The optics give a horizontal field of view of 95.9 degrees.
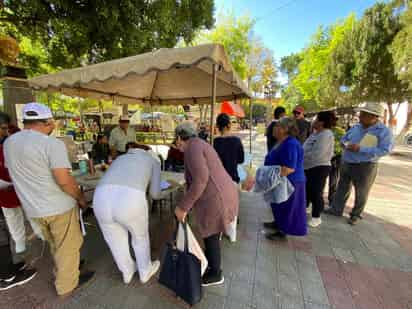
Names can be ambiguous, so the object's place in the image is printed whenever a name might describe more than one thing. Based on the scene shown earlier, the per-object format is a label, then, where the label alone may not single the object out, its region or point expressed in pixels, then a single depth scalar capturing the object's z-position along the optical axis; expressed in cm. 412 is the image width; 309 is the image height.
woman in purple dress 202
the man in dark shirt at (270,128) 348
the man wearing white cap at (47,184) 135
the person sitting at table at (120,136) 409
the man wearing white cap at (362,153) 258
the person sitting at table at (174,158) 367
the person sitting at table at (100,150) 427
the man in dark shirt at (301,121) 320
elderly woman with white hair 142
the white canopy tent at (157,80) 180
